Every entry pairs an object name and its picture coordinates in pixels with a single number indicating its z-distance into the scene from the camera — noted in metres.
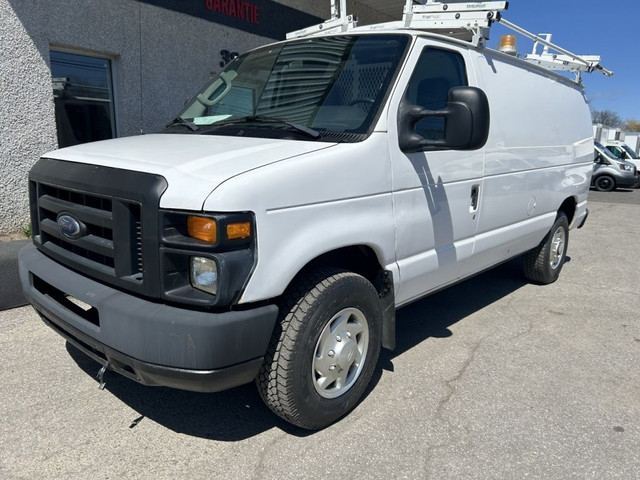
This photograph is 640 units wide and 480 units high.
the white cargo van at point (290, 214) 2.26
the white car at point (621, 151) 21.67
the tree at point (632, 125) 73.03
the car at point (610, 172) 19.67
